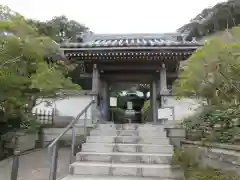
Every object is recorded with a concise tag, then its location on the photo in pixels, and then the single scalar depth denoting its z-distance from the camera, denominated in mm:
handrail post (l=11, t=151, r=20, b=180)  3391
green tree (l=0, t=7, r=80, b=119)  5102
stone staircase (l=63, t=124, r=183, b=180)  4316
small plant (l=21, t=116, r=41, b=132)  6608
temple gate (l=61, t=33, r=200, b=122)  8138
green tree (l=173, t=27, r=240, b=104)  3945
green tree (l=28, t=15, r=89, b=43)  21731
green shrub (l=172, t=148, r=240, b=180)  3596
